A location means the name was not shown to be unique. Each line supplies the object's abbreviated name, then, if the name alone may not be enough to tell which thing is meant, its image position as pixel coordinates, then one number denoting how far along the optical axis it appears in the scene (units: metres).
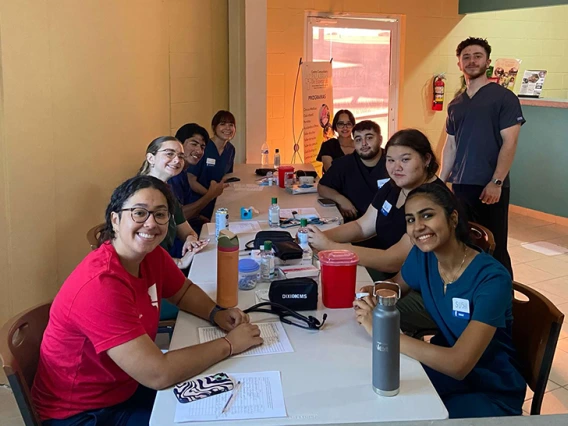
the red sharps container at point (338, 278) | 1.89
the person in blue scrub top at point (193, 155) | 3.69
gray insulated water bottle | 1.31
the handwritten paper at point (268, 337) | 1.62
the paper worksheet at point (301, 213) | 3.15
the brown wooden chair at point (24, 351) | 1.48
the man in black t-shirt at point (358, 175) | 3.59
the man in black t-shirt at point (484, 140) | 3.59
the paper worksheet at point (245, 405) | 1.30
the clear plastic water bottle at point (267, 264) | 2.17
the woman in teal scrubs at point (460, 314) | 1.61
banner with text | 5.98
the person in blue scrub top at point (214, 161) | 4.16
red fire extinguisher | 6.76
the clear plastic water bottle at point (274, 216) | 3.01
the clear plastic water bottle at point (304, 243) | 2.41
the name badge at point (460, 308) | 1.71
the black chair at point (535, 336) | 1.73
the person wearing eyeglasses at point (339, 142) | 4.71
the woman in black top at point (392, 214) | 2.43
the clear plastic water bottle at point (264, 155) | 5.26
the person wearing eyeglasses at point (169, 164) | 2.82
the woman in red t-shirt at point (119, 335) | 1.47
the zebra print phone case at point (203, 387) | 1.39
